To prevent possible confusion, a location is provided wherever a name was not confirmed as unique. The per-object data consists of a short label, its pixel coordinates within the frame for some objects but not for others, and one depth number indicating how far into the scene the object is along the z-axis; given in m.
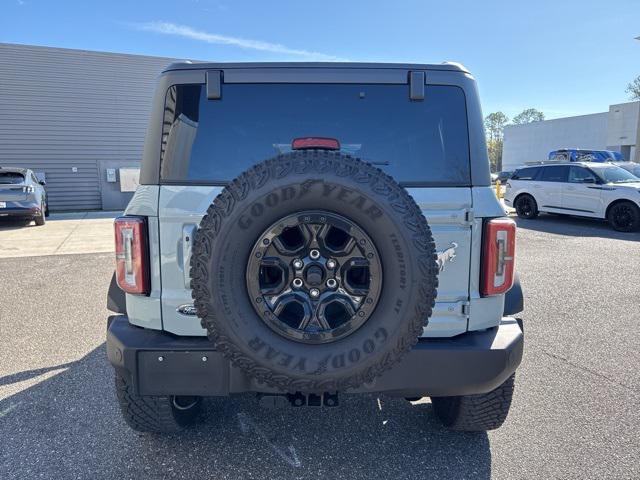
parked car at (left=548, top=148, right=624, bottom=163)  24.23
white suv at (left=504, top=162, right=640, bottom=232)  10.95
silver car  11.47
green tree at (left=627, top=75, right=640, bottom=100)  75.50
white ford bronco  1.78
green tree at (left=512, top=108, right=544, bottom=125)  120.25
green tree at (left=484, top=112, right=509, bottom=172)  119.15
